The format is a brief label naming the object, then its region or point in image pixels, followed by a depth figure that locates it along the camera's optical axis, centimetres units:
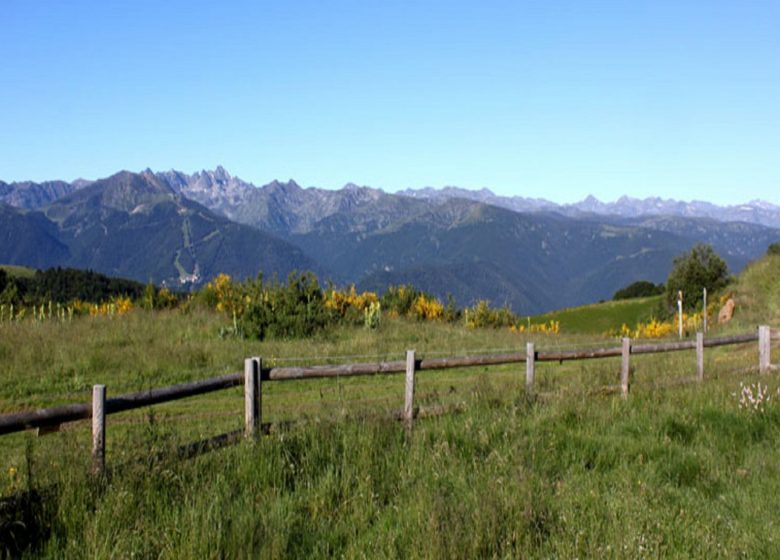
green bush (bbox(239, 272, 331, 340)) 2128
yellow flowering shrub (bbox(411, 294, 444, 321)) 3324
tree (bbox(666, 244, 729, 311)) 4909
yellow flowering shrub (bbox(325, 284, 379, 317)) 2638
